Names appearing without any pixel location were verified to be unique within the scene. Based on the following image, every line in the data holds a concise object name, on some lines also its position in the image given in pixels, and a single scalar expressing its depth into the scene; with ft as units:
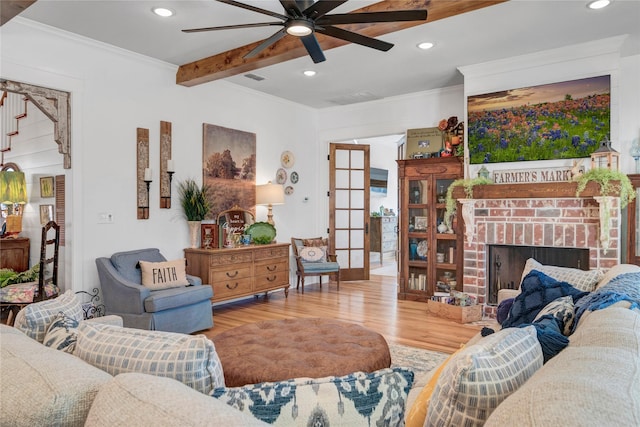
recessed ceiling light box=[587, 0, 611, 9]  11.28
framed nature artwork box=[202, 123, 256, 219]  17.69
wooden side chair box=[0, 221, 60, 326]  12.13
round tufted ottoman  7.05
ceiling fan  8.21
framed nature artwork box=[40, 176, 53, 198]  16.90
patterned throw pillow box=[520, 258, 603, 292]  8.78
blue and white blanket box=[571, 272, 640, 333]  5.85
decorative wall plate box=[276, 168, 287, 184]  21.11
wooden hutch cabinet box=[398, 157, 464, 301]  18.25
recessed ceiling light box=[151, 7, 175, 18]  11.68
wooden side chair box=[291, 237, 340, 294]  21.03
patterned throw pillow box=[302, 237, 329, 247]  21.93
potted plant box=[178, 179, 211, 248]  16.46
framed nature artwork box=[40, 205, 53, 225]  17.48
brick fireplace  14.05
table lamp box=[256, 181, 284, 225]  19.27
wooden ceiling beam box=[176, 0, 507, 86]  10.37
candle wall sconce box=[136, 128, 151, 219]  15.16
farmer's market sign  15.07
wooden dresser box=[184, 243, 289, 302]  15.89
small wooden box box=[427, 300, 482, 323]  15.02
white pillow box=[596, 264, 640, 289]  8.33
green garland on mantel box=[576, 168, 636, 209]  13.35
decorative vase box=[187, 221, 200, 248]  16.52
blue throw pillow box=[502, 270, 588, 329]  7.55
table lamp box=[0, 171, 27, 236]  18.33
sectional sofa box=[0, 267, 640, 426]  2.51
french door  23.91
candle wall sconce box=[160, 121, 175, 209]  15.87
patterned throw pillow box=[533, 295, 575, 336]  6.04
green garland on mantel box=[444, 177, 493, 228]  16.08
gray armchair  12.48
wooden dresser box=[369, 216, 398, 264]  33.17
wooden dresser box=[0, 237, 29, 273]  17.28
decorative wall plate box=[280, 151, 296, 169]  21.43
